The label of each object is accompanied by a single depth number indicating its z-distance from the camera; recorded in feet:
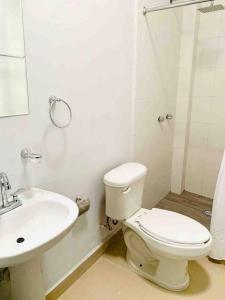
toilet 4.66
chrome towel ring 4.05
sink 3.27
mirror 3.32
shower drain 7.95
